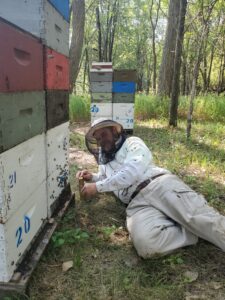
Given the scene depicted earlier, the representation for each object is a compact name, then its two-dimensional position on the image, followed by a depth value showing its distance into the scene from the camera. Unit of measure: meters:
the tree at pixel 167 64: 8.59
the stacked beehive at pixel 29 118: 1.50
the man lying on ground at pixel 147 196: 2.21
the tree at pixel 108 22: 19.22
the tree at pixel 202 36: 5.07
